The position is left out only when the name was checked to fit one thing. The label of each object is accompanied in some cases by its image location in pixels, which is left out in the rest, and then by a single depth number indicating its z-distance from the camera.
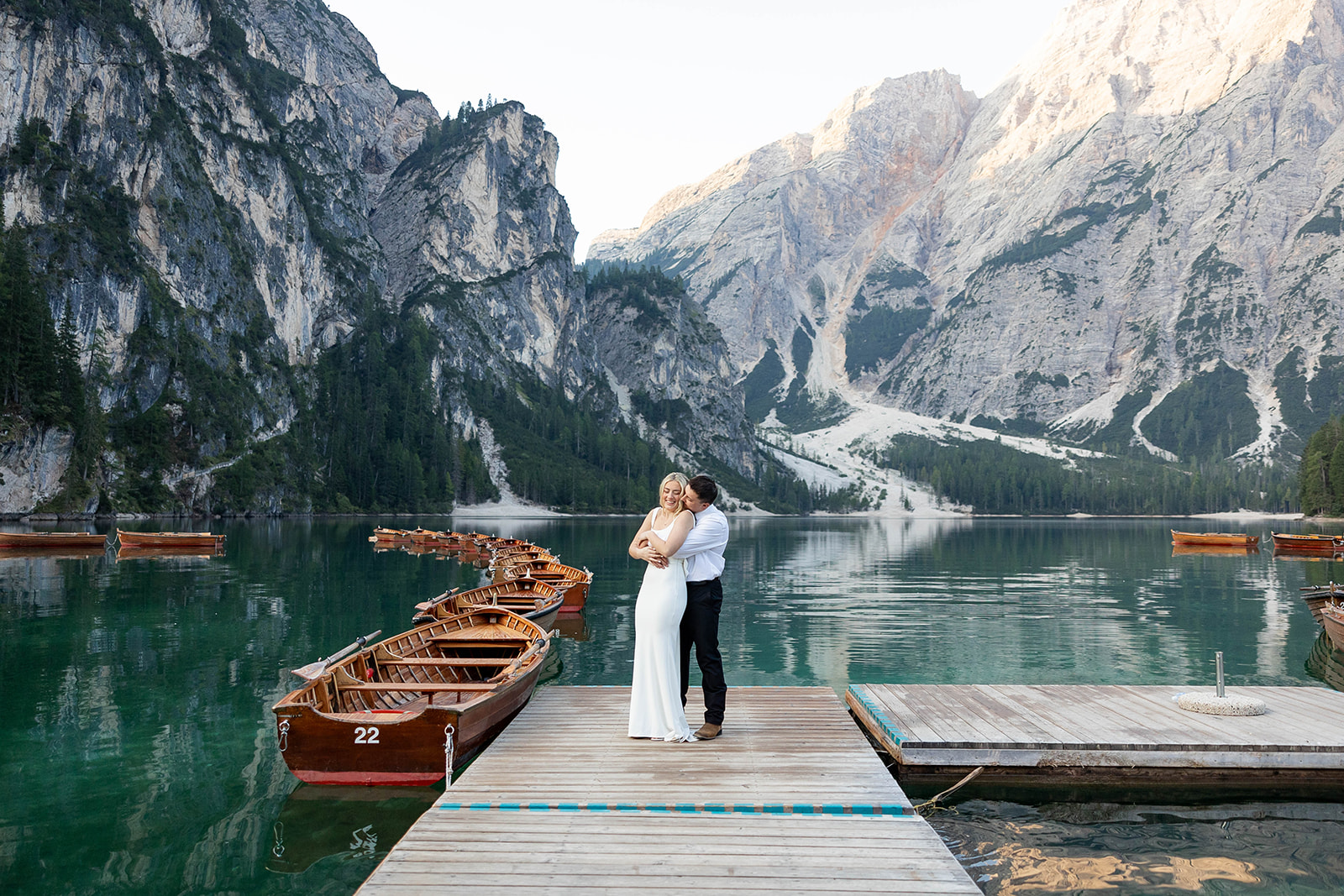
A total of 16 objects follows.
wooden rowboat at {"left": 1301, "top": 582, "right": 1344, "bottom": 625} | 30.70
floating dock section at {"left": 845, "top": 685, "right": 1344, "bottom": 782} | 13.63
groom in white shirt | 12.16
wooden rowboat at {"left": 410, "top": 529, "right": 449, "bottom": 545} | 82.81
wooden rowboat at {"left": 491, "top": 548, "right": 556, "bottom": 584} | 46.72
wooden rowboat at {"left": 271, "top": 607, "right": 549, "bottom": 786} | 13.05
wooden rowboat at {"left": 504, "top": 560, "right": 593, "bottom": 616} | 36.84
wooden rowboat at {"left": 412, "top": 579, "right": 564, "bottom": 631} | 27.09
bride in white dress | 11.99
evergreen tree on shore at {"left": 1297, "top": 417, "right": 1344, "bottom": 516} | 129.88
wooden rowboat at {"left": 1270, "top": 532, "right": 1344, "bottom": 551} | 73.50
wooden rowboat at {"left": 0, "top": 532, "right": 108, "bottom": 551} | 66.19
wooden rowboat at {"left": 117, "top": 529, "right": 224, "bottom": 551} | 69.81
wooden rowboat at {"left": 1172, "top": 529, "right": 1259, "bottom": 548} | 96.31
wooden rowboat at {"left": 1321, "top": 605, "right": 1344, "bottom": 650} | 27.56
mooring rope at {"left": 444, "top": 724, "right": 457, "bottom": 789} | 12.28
